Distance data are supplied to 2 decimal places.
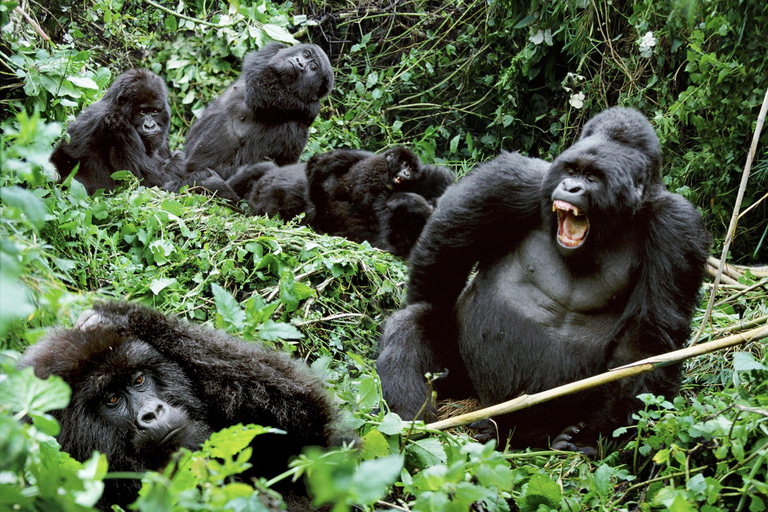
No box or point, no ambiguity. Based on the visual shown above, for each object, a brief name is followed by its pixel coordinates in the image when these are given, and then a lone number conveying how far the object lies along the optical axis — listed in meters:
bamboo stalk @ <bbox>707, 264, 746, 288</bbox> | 8.75
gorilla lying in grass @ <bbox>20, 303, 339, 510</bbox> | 4.78
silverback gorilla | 6.42
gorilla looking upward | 12.71
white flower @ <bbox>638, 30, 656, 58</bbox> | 10.58
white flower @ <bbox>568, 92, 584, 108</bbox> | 11.37
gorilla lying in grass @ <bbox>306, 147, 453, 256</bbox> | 10.56
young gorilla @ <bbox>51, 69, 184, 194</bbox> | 10.41
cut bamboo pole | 5.34
